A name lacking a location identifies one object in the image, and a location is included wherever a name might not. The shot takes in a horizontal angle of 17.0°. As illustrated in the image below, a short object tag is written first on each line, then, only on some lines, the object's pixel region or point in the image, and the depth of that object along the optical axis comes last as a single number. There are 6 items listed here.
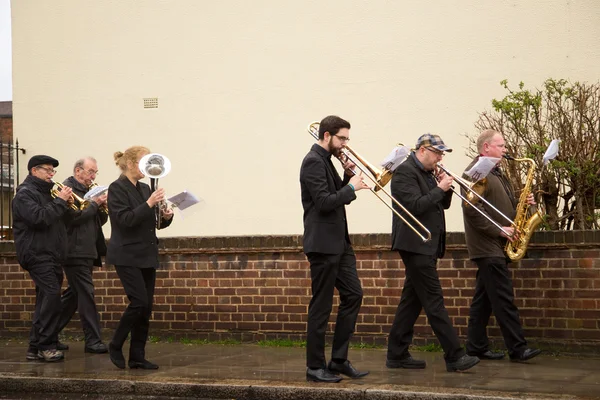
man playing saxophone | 17.30
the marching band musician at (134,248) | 17.17
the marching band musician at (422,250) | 16.25
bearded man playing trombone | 15.28
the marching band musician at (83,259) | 20.06
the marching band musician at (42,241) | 18.82
